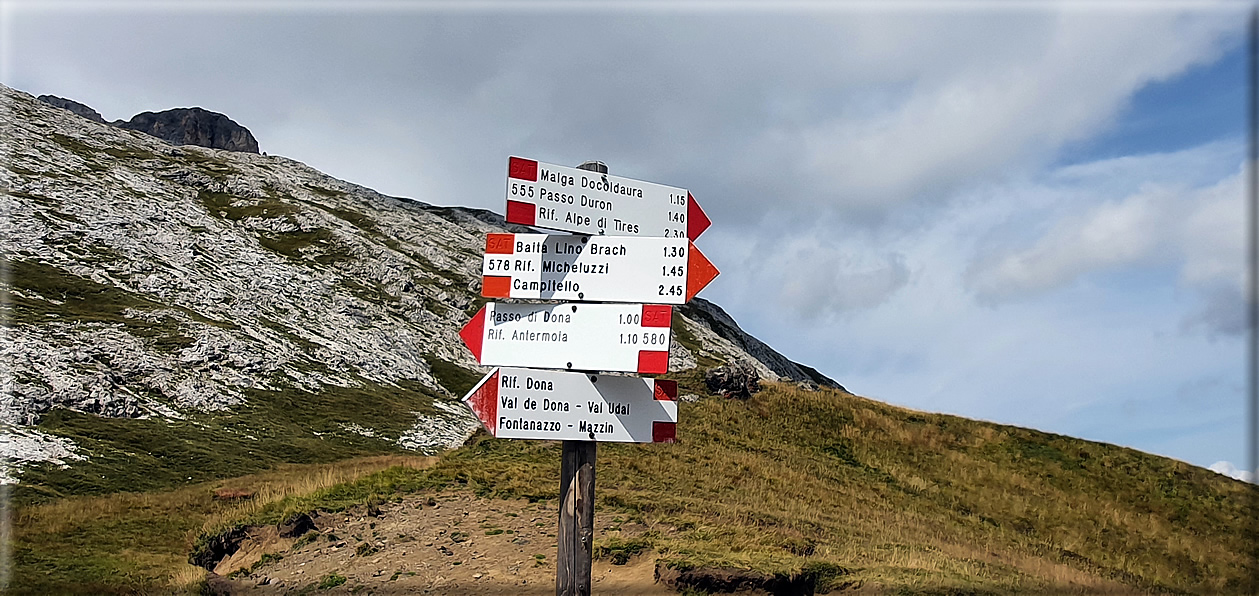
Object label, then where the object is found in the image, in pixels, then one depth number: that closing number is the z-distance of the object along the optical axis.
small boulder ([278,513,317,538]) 17.09
